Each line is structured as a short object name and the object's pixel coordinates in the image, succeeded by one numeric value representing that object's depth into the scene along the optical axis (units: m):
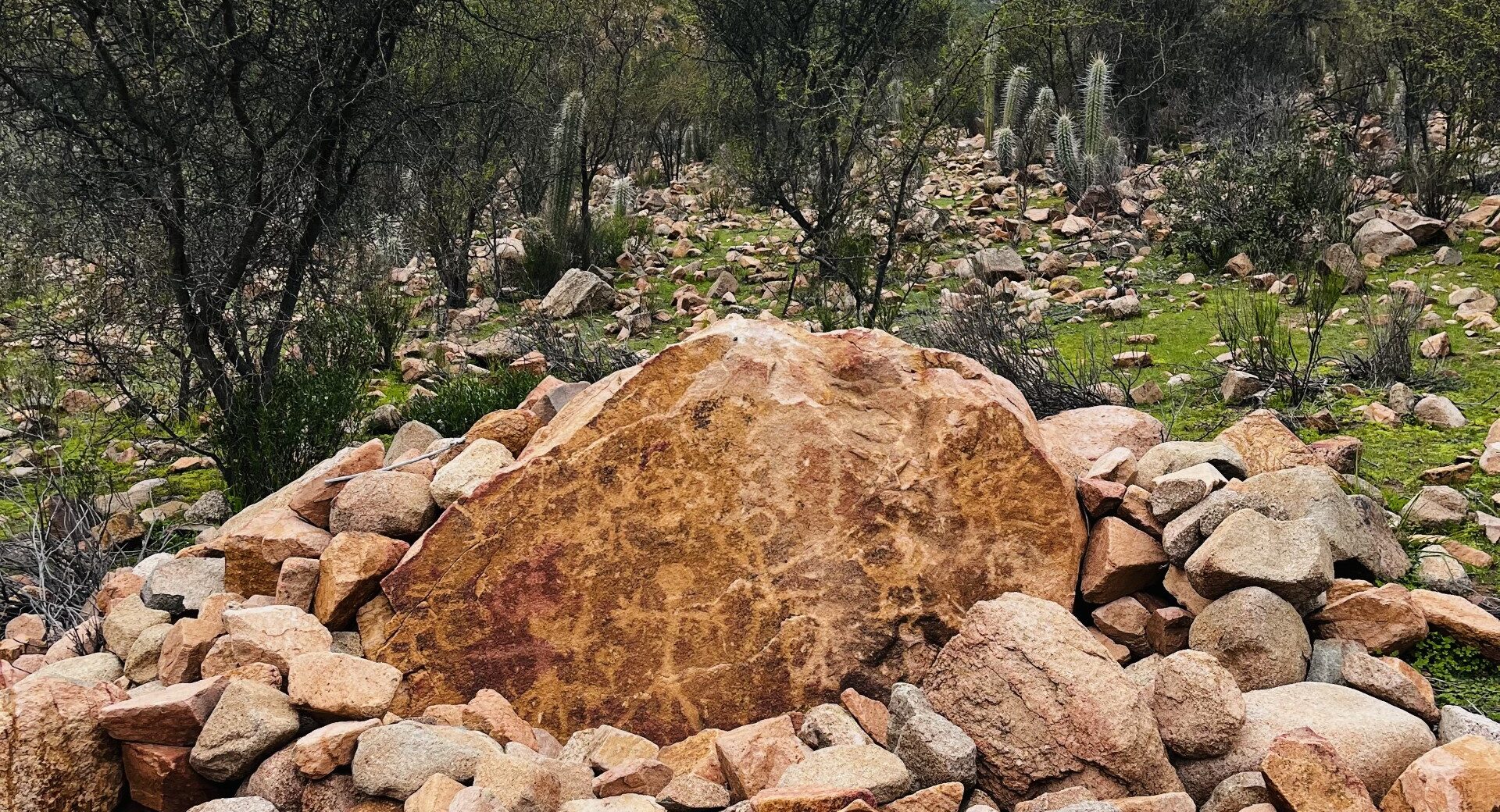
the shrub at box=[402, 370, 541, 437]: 6.94
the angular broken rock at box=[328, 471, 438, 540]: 3.71
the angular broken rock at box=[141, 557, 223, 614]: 3.78
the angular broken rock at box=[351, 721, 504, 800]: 2.70
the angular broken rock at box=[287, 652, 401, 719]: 2.94
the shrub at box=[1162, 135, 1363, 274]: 10.14
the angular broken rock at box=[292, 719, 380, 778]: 2.76
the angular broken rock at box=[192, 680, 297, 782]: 2.80
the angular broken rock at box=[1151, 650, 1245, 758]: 2.78
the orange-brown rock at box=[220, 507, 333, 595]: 3.72
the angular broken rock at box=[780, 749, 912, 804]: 2.62
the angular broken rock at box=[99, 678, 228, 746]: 2.85
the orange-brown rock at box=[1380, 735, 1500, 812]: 2.37
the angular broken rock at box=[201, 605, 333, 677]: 3.13
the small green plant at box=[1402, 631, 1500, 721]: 3.14
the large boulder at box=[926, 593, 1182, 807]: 2.74
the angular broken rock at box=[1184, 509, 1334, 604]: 3.24
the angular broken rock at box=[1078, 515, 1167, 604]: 3.62
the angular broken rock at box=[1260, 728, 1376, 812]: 2.40
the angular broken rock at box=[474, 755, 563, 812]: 2.61
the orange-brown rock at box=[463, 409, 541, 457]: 4.19
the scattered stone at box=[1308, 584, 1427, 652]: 3.30
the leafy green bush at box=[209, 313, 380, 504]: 6.16
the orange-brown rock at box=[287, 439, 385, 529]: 3.95
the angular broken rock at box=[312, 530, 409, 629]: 3.47
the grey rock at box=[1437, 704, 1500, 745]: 2.81
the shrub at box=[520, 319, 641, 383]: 7.59
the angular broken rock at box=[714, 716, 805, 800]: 2.75
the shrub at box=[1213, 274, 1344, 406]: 6.21
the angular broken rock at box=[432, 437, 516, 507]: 3.68
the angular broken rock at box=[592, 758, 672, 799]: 2.79
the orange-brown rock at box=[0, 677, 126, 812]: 2.79
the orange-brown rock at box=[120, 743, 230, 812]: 2.86
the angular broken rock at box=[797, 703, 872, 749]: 3.09
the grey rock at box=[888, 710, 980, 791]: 2.74
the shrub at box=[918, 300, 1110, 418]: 6.05
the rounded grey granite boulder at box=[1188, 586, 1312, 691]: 3.20
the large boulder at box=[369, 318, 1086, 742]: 3.47
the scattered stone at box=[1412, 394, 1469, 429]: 5.42
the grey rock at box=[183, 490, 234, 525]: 6.05
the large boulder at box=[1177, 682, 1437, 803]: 2.72
